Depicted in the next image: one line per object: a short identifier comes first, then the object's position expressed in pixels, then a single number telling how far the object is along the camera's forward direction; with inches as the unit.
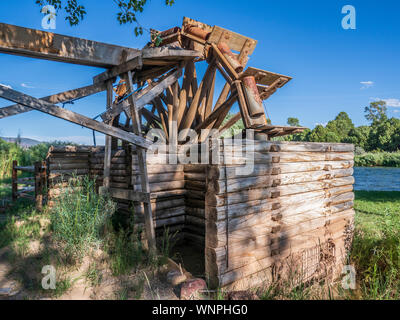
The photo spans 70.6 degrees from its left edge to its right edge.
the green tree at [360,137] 1589.6
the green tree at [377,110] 2348.7
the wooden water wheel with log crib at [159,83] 164.1
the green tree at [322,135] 1635.1
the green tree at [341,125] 1827.0
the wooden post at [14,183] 345.1
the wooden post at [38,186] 296.7
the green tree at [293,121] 2229.3
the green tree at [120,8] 208.1
